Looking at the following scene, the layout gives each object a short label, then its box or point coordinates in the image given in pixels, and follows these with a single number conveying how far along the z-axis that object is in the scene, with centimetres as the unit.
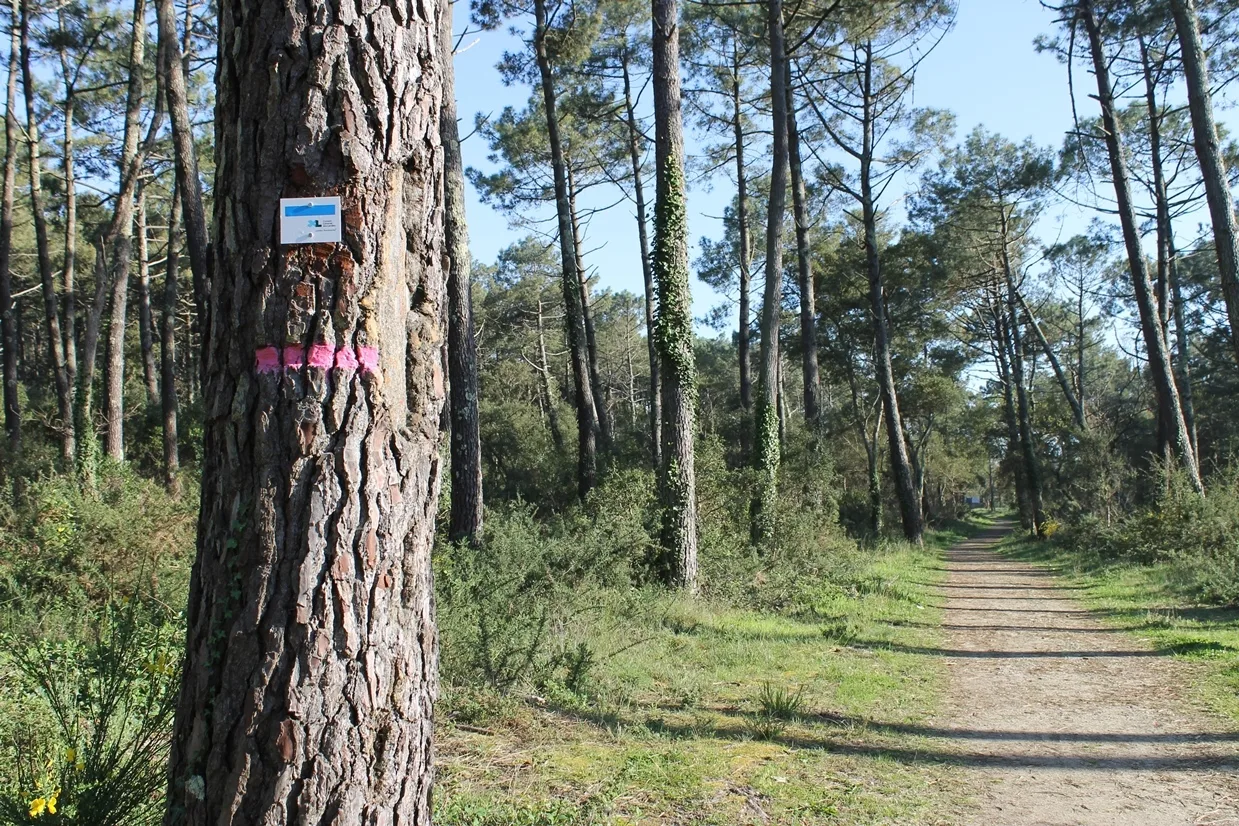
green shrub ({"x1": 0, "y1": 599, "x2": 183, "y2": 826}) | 266
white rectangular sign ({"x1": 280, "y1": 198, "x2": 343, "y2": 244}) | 213
